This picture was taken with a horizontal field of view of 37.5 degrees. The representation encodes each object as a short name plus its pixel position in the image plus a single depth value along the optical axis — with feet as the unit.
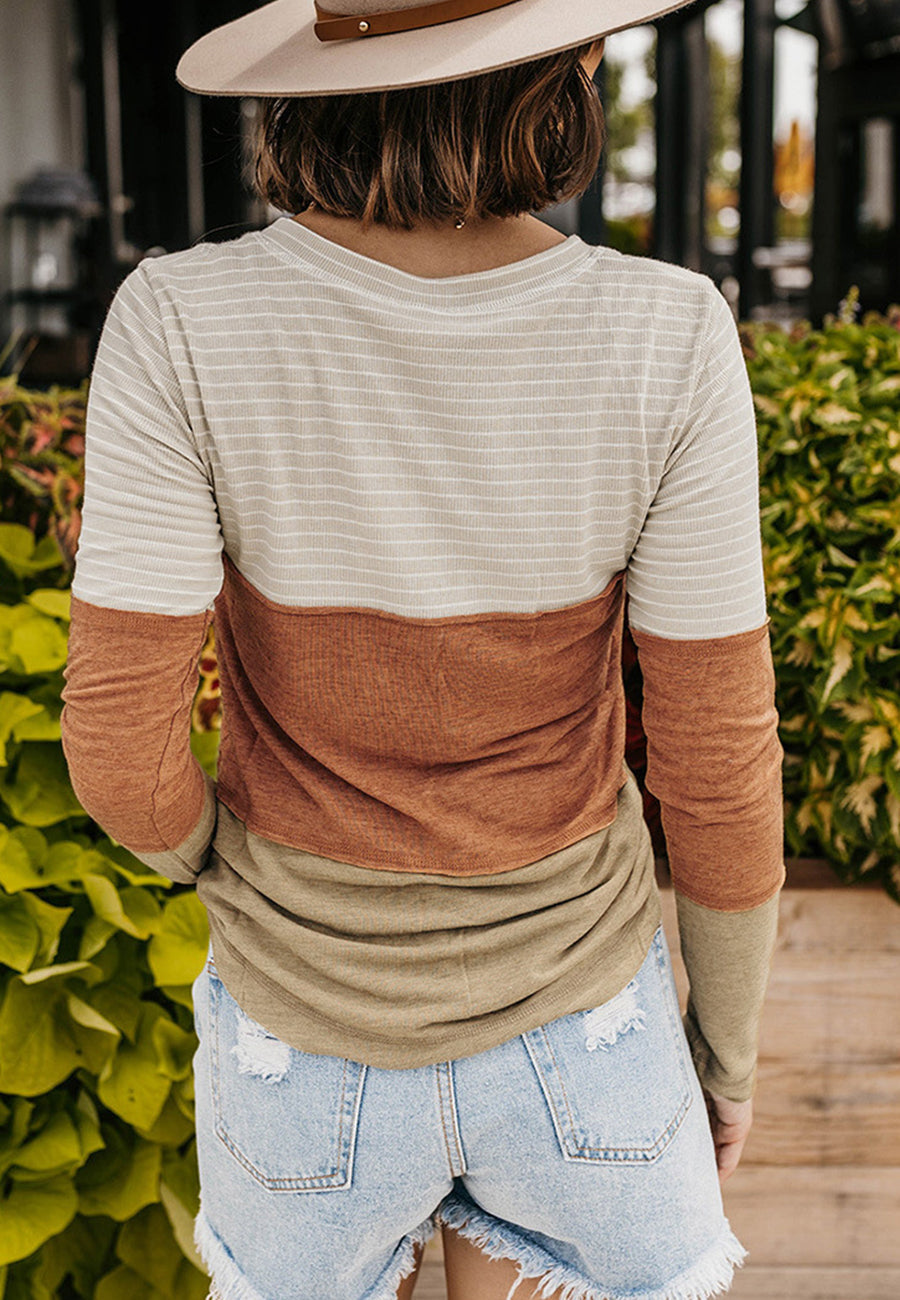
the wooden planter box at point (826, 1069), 6.15
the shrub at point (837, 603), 5.74
